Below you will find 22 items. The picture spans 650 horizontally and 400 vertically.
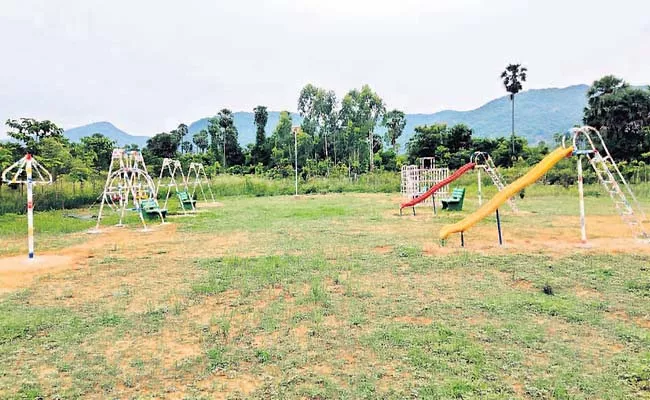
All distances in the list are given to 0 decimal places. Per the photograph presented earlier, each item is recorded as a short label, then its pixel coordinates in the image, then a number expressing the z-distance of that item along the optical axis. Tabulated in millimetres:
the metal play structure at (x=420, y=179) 17766
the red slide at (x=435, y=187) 13308
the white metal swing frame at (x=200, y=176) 18297
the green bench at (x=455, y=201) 14688
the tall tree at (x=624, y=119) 29688
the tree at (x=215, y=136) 43812
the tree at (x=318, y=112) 42844
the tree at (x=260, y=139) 42406
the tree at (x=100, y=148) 24598
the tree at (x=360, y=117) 41719
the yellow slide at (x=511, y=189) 7957
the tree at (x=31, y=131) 18156
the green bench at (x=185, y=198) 15628
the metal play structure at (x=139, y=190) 11438
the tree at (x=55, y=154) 17578
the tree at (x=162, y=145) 42469
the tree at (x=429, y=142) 35500
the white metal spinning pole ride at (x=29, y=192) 7605
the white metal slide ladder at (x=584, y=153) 7875
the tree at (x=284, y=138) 40188
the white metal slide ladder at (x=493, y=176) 14452
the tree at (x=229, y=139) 44344
